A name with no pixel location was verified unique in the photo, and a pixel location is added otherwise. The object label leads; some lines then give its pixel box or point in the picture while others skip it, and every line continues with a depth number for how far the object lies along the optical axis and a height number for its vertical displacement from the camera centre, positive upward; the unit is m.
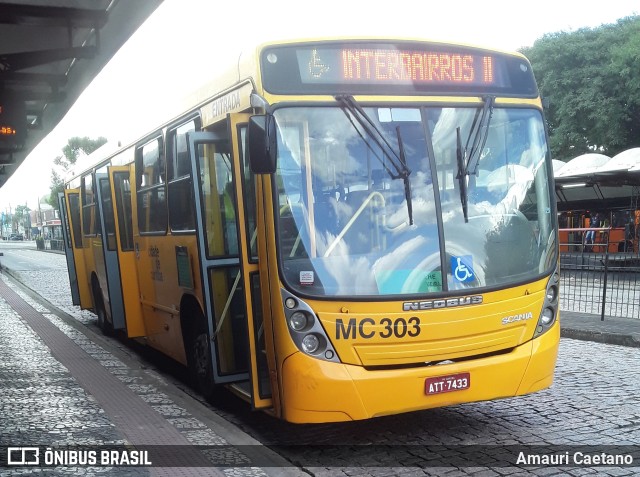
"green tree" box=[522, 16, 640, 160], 33.66 +4.96
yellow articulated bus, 4.97 -0.15
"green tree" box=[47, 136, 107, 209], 74.62 +8.62
